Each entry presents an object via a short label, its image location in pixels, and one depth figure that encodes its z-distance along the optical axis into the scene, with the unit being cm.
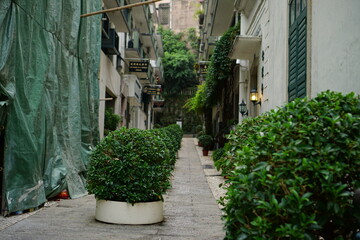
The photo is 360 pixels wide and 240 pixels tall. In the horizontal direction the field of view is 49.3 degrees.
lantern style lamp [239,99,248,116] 1456
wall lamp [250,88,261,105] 1295
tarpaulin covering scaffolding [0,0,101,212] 664
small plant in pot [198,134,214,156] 2359
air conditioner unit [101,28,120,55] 1609
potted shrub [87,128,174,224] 589
